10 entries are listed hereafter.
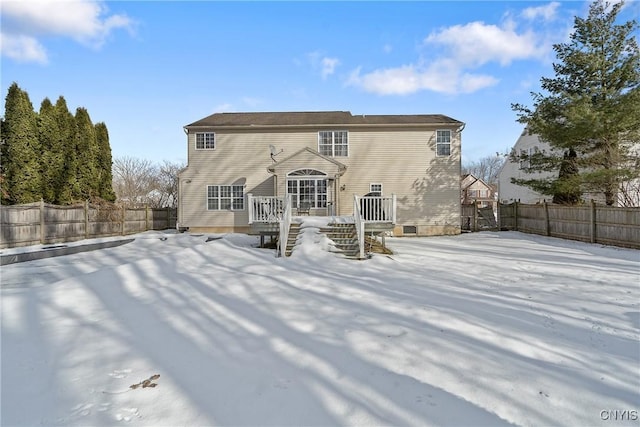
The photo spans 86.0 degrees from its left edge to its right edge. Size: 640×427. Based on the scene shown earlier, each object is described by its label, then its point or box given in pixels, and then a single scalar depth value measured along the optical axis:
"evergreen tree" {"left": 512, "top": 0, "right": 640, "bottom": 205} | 13.02
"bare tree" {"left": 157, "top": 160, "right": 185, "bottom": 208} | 30.38
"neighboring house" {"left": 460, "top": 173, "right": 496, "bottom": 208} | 53.37
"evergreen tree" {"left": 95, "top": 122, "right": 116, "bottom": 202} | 18.75
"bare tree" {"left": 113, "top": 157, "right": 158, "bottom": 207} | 30.89
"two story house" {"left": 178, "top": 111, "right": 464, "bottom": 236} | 17.16
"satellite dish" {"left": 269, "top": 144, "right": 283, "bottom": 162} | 16.65
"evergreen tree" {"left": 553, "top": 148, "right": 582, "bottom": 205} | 14.61
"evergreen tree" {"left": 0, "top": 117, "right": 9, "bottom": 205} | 13.89
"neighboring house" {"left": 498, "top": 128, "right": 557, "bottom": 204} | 24.73
